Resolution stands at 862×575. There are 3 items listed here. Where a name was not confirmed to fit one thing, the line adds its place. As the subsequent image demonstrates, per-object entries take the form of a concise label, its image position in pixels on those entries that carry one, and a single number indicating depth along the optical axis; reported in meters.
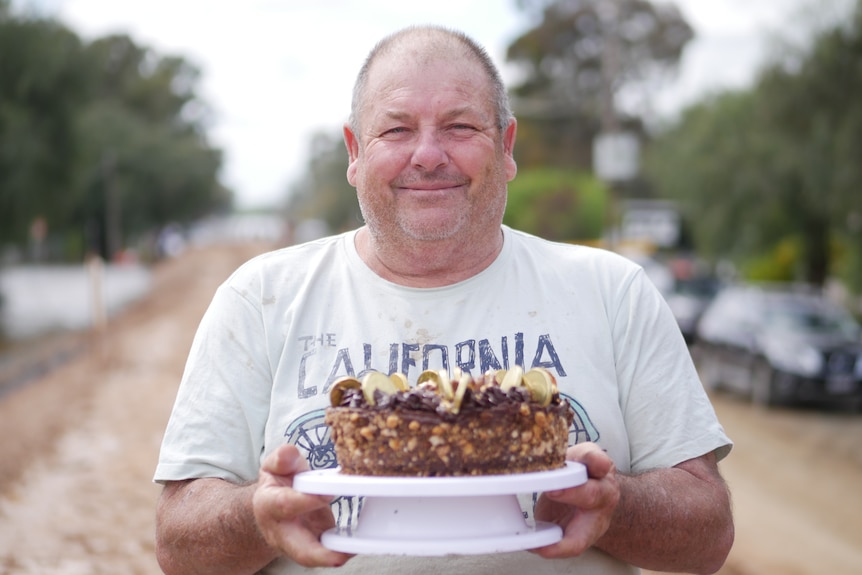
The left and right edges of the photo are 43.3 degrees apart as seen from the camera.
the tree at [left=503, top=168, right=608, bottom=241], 39.72
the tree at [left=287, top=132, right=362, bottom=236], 87.81
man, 2.77
